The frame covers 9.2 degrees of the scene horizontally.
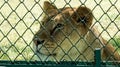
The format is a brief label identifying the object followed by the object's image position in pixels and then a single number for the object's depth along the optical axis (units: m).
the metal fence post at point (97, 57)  7.31
